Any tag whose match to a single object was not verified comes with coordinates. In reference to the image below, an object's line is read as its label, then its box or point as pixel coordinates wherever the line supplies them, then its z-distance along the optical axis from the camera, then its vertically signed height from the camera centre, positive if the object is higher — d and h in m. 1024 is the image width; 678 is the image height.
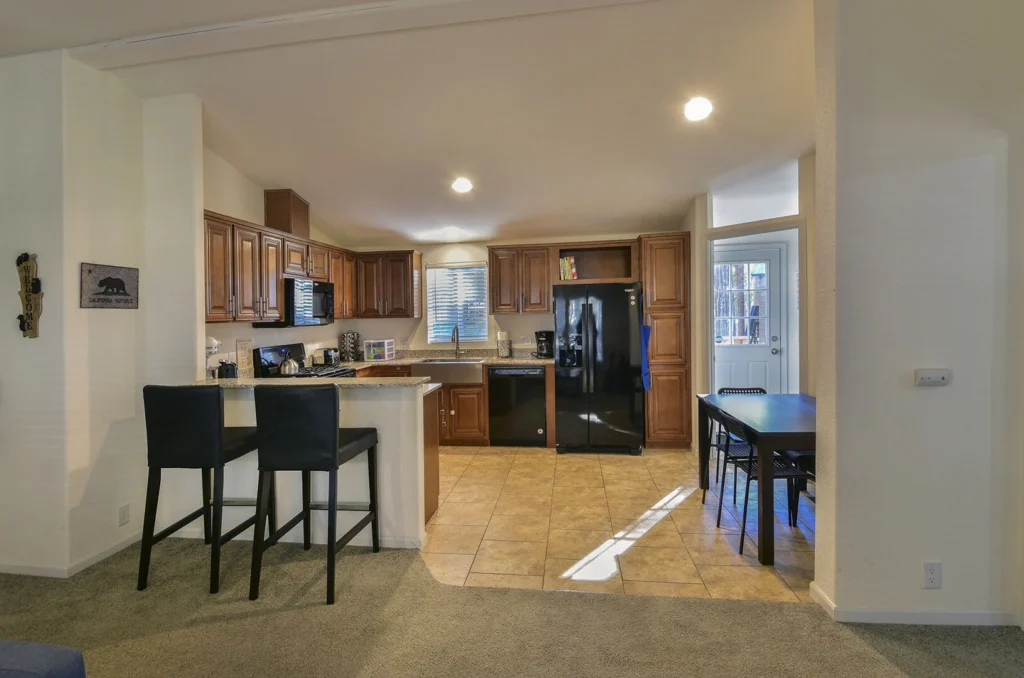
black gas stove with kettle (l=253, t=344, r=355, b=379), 4.02 -0.23
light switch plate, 1.88 -0.17
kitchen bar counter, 2.65 -0.74
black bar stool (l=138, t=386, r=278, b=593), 2.19 -0.47
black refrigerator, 4.49 -0.30
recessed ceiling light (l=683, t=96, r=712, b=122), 2.93 +1.46
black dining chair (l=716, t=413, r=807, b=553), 2.58 -0.77
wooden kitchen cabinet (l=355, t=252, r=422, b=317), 5.21 +0.61
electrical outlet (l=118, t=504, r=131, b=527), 2.66 -1.00
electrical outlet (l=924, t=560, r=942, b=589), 1.91 -0.99
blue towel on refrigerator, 4.45 -0.15
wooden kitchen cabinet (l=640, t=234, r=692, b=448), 4.50 +0.02
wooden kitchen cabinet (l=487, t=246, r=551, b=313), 5.01 +0.63
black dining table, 2.34 -0.49
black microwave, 3.93 +0.32
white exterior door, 5.54 +0.19
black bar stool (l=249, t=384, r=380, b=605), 2.17 -0.45
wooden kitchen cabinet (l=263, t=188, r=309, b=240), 4.12 +1.15
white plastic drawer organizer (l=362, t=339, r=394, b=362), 5.29 -0.13
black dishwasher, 4.75 -0.70
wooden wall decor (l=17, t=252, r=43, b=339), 2.35 +0.23
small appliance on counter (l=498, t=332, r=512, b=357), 5.32 -0.12
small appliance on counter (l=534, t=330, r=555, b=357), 5.14 -0.07
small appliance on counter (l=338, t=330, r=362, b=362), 5.41 -0.10
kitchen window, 5.49 +0.43
